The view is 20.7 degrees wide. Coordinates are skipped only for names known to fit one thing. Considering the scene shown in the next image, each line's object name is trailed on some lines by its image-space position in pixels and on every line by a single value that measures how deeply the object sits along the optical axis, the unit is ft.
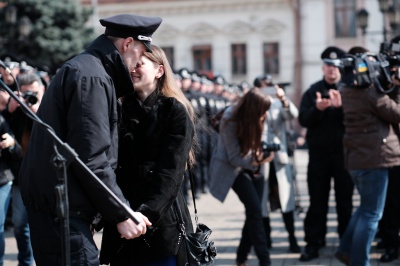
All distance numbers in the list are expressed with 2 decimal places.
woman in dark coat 19.64
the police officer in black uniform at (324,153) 38.80
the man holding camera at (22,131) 31.83
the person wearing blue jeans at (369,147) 30.64
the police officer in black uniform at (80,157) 17.26
